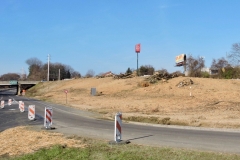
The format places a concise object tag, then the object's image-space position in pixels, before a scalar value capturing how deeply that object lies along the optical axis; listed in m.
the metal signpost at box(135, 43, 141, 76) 72.69
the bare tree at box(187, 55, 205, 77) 79.79
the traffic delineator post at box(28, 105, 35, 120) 22.56
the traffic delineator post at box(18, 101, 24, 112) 30.13
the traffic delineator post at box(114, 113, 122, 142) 11.83
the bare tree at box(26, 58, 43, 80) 149.76
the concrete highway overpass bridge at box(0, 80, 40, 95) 108.88
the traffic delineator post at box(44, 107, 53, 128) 16.97
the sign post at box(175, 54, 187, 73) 59.90
